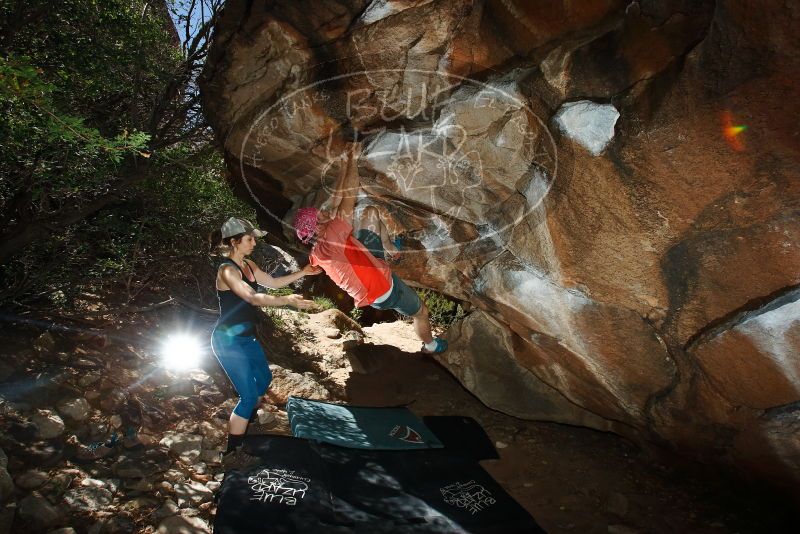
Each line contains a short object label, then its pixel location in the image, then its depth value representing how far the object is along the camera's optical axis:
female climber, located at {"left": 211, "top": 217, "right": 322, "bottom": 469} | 3.94
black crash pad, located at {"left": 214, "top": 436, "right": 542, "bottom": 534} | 3.33
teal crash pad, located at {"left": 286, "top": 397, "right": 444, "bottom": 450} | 4.62
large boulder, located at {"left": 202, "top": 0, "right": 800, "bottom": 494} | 3.02
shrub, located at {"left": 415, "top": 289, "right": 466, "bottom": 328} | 11.45
